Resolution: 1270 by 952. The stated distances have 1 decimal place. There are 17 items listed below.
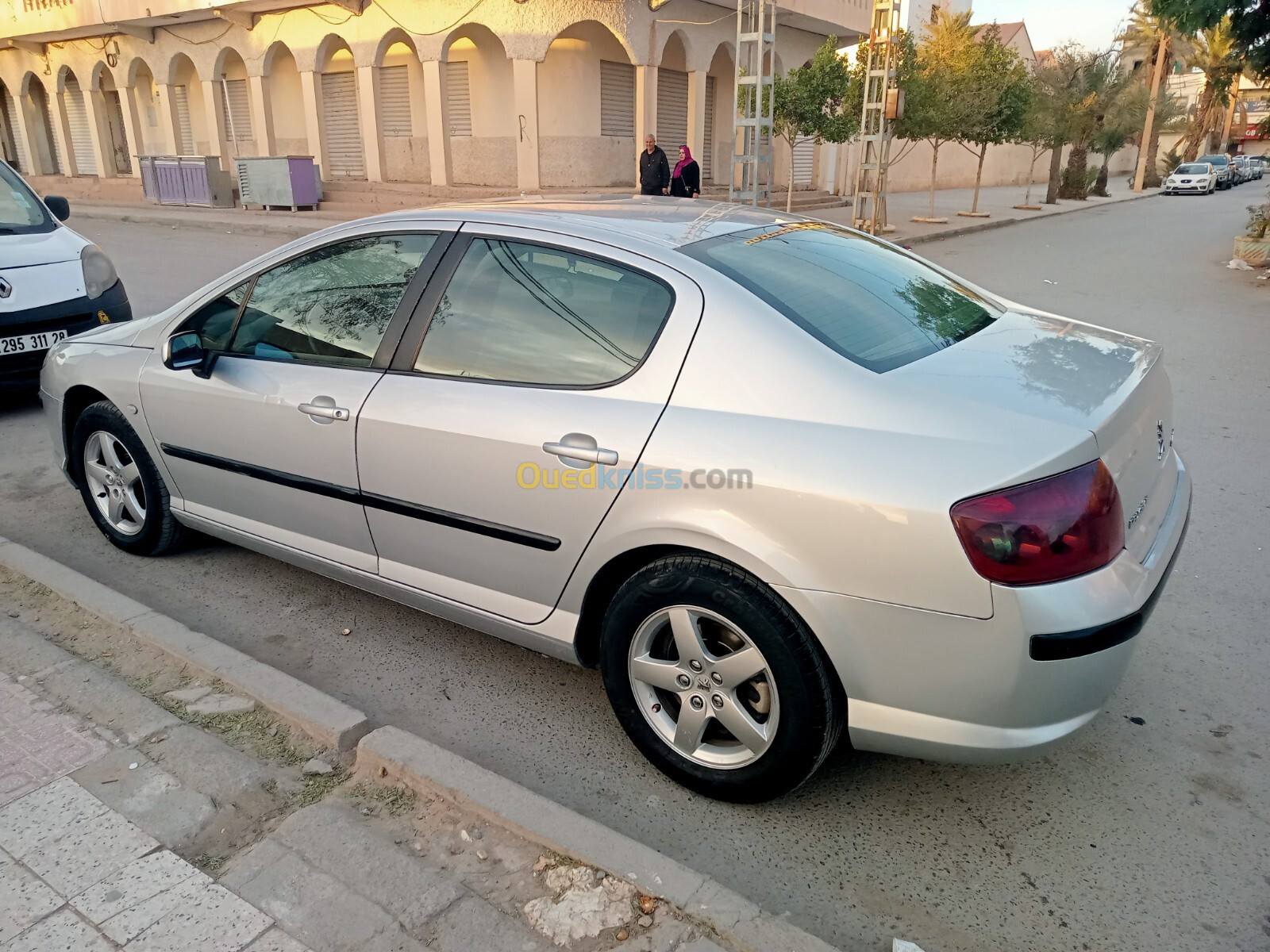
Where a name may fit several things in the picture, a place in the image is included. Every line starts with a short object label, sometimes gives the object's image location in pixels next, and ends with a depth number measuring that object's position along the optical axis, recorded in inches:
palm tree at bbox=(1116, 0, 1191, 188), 1631.4
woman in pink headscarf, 611.2
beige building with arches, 786.8
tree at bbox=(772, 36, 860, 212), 693.9
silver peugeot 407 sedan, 87.4
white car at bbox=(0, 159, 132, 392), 246.5
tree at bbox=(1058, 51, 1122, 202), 1230.9
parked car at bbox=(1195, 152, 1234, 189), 1846.7
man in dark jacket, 615.5
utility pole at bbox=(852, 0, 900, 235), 634.2
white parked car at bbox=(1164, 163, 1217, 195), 1670.8
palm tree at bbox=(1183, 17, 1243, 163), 1775.3
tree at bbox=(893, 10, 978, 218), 787.4
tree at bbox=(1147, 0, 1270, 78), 448.1
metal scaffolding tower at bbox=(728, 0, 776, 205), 580.4
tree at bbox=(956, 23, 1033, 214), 896.9
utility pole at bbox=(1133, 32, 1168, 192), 1640.6
